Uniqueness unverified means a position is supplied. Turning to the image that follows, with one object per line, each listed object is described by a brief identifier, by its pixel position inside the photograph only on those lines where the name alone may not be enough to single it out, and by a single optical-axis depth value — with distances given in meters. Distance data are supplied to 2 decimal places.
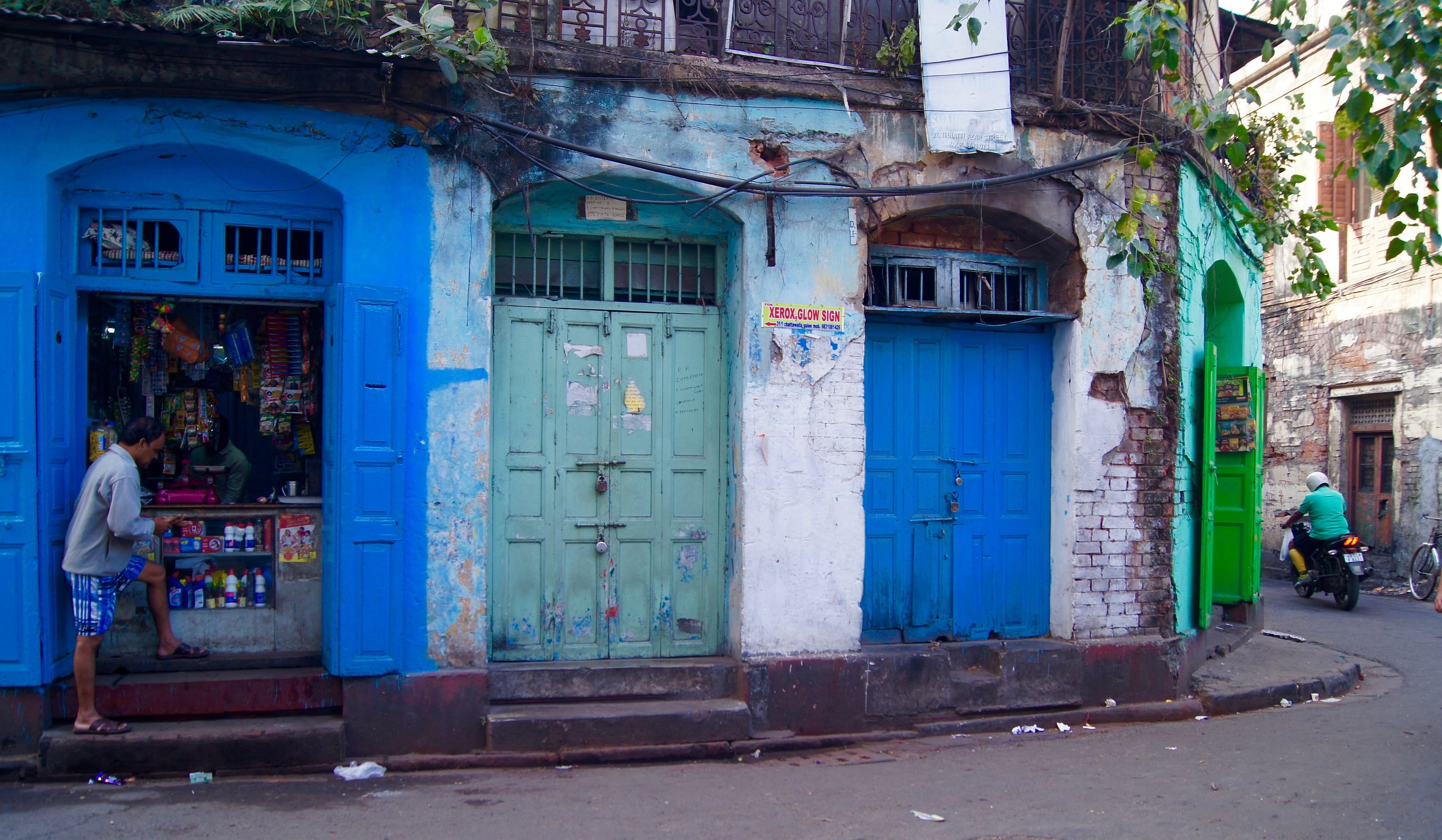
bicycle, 11.52
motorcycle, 10.89
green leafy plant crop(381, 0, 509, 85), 4.93
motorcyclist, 11.18
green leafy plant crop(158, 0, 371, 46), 4.90
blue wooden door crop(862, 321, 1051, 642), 6.44
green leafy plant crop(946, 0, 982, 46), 5.50
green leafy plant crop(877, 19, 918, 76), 6.09
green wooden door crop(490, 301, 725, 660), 5.76
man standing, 4.90
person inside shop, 6.00
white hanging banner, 6.07
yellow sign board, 5.86
